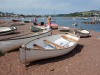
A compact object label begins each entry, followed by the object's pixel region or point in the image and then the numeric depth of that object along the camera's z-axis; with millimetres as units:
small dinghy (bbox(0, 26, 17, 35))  8566
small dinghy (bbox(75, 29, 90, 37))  8374
